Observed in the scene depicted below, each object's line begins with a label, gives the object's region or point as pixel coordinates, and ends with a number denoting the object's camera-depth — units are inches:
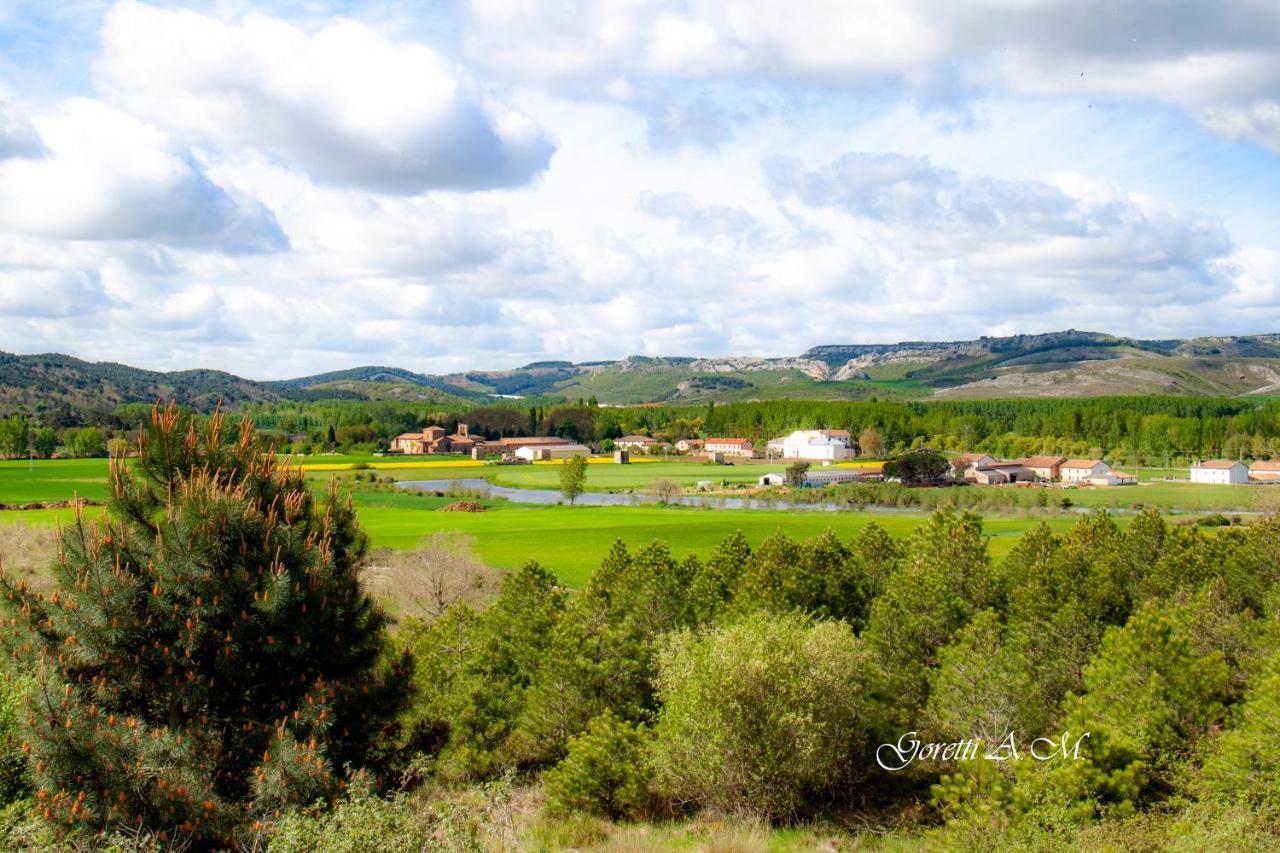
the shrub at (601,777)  965.8
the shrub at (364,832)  526.0
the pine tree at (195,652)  614.2
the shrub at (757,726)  954.1
